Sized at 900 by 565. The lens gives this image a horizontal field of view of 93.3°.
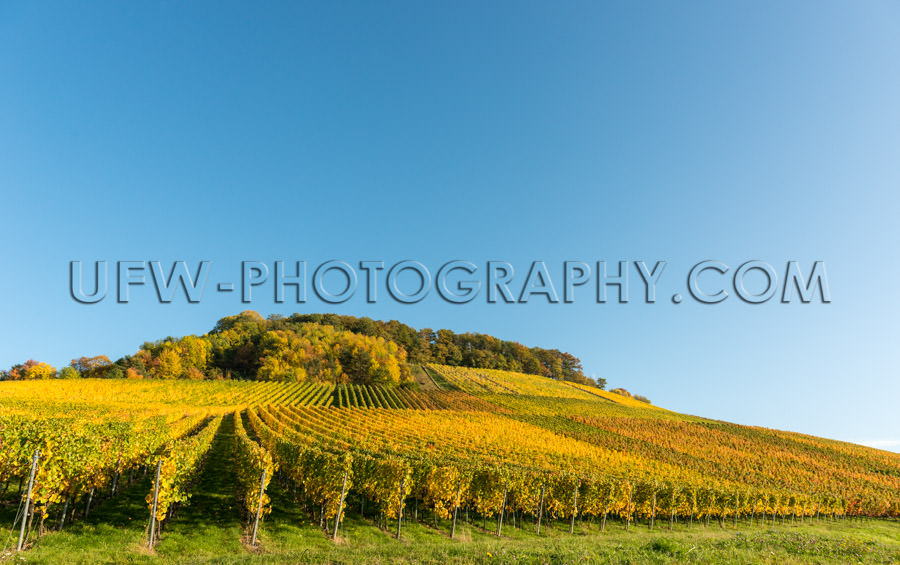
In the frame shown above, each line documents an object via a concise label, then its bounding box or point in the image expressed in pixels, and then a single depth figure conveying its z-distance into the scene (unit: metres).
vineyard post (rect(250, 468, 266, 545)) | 15.36
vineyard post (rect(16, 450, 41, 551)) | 11.94
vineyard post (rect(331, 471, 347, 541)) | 16.81
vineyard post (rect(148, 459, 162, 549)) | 13.89
